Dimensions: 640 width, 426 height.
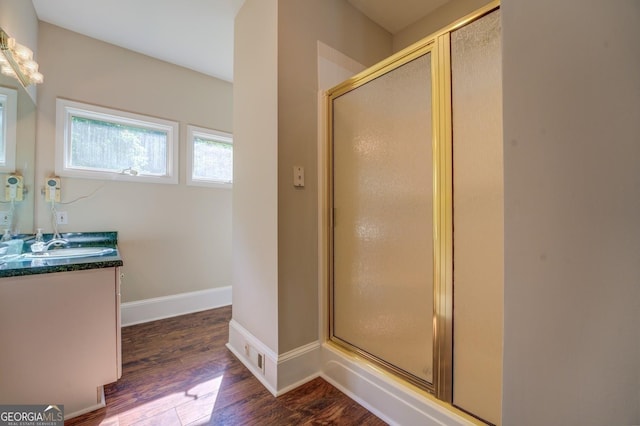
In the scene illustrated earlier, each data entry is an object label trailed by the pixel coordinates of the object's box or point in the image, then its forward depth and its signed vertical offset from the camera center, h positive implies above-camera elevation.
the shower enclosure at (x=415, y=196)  1.04 +0.10
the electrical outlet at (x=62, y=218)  2.11 -0.02
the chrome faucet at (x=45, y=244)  1.70 -0.21
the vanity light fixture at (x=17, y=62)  1.46 +0.99
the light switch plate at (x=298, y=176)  1.60 +0.26
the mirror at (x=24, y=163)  1.72 +0.40
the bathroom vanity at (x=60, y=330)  1.16 -0.58
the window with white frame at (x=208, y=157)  2.80 +0.70
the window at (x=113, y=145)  2.18 +0.69
